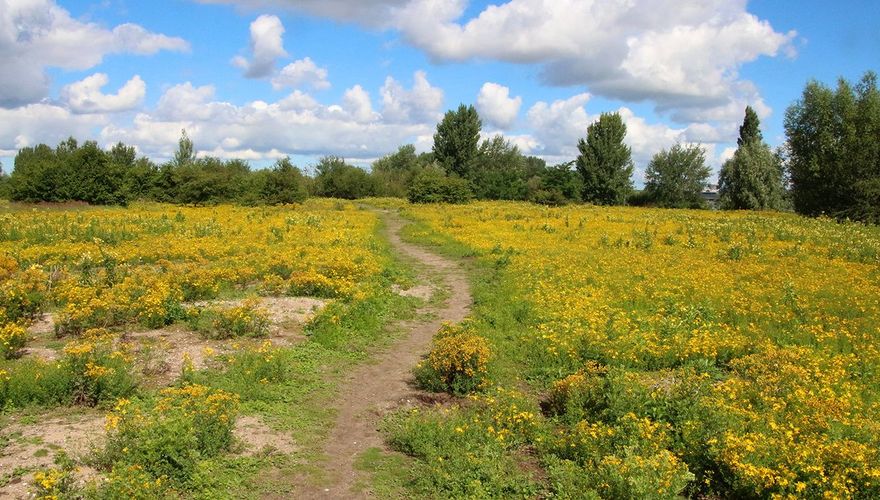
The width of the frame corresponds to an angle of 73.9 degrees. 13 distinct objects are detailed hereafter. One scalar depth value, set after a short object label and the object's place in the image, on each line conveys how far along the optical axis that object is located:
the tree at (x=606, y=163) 73.31
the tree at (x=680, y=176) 74.12
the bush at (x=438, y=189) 59.12
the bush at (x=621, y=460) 5.83
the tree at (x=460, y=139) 81.19
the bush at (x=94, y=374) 8.23
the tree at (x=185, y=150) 85.42
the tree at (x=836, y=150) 46.28
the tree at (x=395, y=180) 76.19
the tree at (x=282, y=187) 48.34
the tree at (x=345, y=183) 72.25
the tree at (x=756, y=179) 59.72
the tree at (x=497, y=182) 72.81
